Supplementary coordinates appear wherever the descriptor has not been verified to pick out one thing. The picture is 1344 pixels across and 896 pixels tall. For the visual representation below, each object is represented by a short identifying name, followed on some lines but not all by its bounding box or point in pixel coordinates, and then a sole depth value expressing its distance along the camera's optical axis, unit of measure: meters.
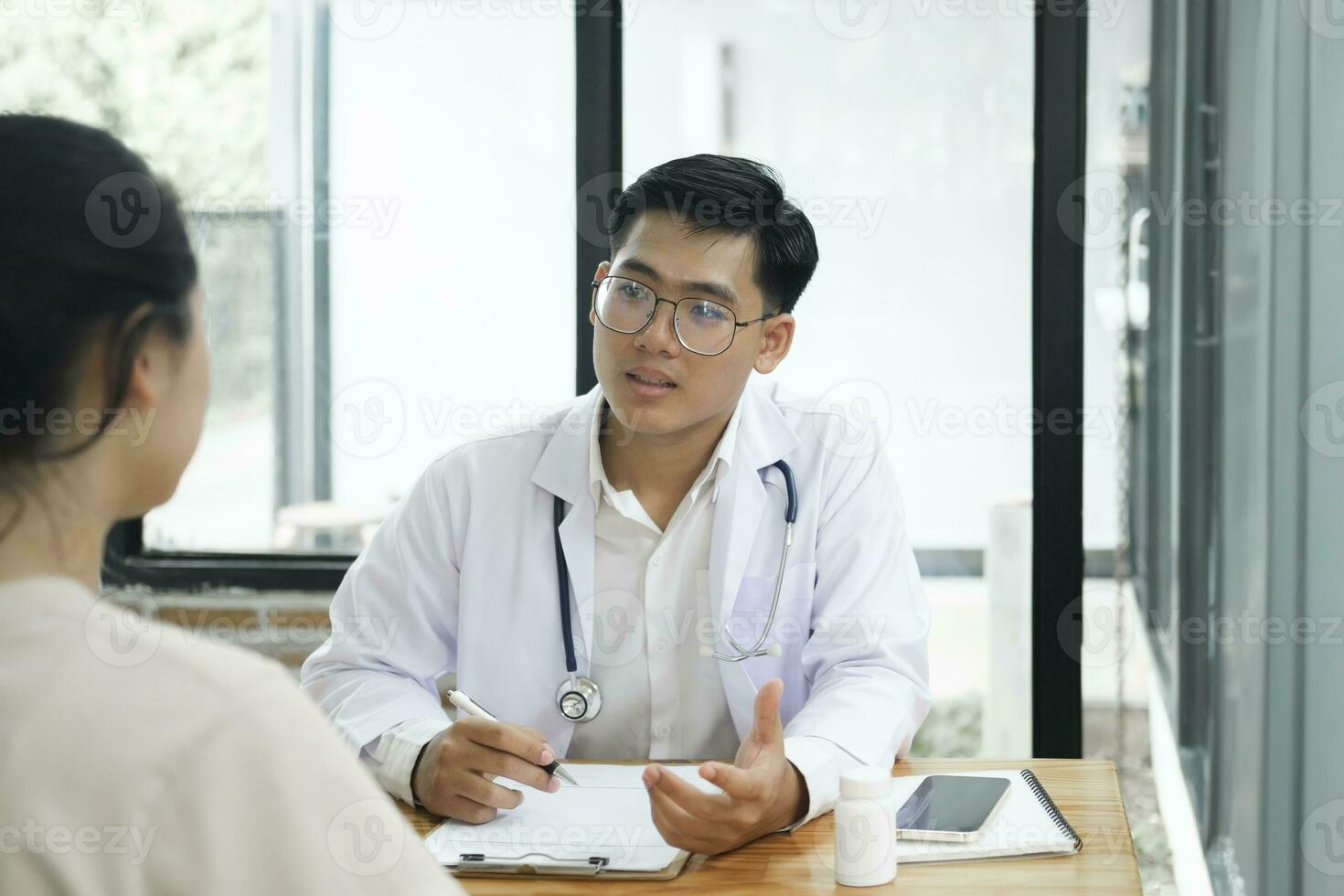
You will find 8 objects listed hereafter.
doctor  2.83
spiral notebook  2.49
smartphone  2.52
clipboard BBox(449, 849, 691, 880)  2.46
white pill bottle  2.44
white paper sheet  2.48
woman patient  1.97
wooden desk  2.44
